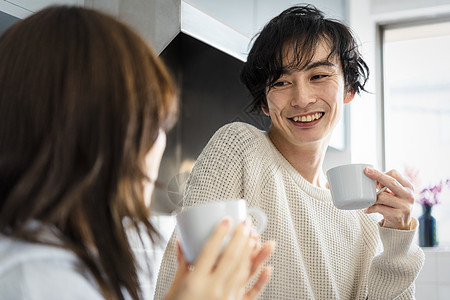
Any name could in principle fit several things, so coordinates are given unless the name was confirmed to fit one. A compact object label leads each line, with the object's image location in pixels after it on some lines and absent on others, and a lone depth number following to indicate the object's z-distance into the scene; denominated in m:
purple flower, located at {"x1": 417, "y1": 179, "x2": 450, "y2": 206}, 3.03
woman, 0.57
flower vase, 2.99
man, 1.25
